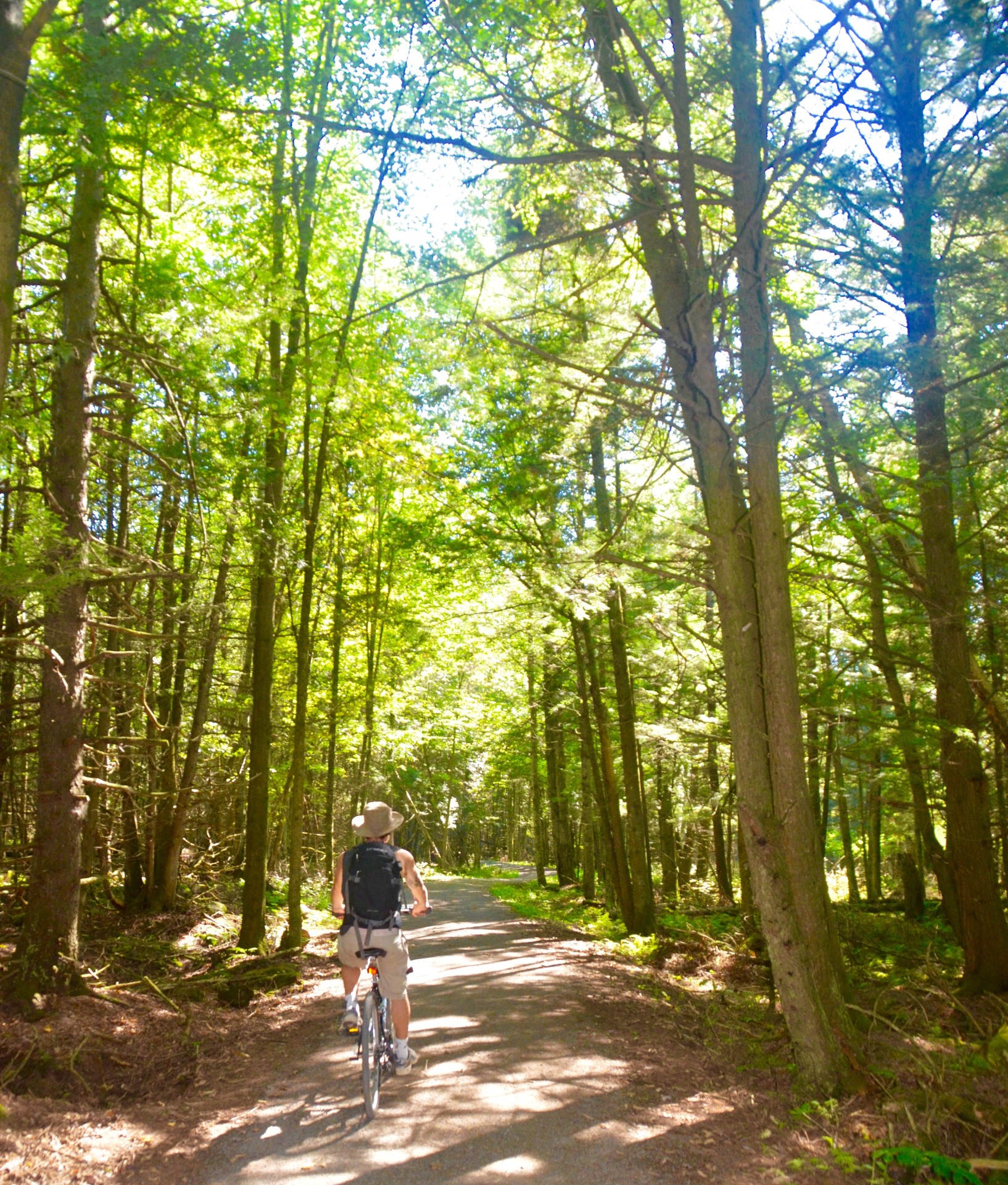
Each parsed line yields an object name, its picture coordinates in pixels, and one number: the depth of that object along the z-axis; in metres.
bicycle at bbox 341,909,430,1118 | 5.11
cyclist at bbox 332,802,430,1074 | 5.52
